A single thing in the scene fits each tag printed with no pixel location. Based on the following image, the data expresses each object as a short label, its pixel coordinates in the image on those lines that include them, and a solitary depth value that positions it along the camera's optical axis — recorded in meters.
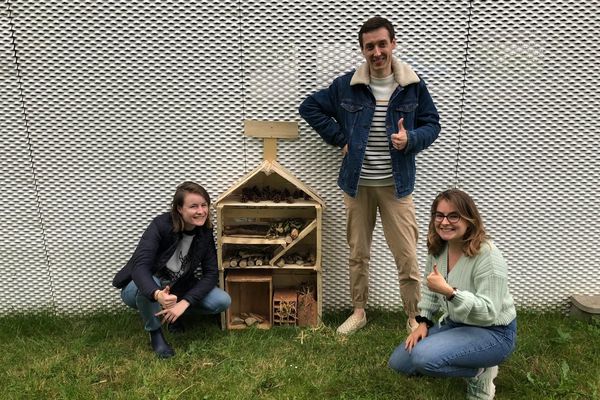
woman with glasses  2.59
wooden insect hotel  3.56
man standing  3.12
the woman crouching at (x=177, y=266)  3.28
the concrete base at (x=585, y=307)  3.75
